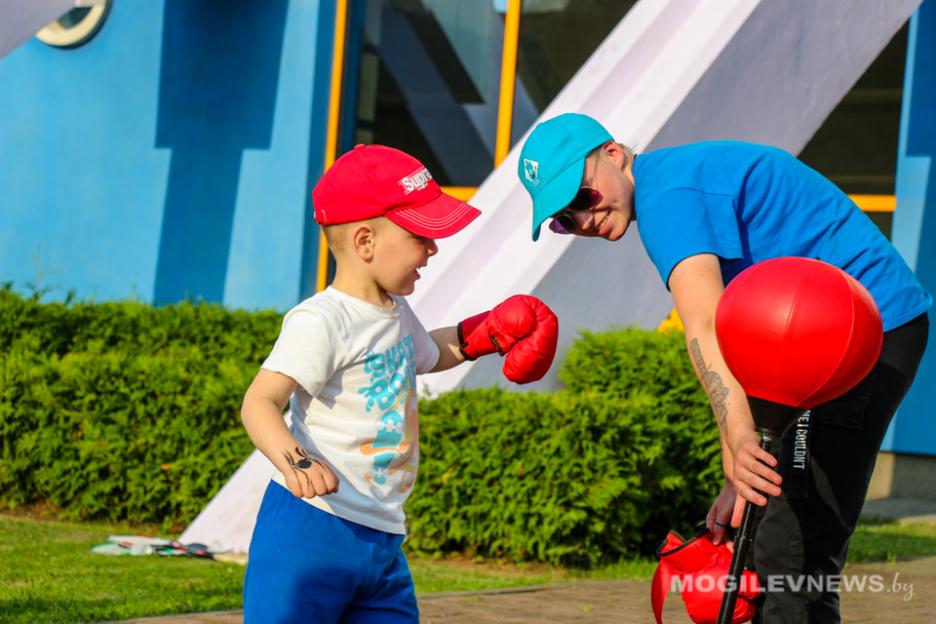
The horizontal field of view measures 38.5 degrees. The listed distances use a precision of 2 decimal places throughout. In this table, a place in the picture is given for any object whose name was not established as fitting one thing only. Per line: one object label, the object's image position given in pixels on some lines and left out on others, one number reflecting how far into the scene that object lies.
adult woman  3.12
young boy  3.04
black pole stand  2.90
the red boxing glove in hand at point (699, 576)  3.28
